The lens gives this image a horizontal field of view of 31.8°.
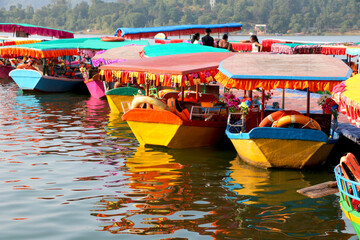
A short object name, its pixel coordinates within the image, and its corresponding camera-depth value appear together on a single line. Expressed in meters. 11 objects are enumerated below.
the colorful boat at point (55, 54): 38.69
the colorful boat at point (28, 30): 62.41
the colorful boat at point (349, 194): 10.58
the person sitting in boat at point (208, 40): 30.69
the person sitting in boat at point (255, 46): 32.06
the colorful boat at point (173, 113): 20.27
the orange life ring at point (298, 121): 17.22
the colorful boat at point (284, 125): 17.06
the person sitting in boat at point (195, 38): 32.22
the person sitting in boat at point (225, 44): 31.45
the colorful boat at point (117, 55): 32.10
